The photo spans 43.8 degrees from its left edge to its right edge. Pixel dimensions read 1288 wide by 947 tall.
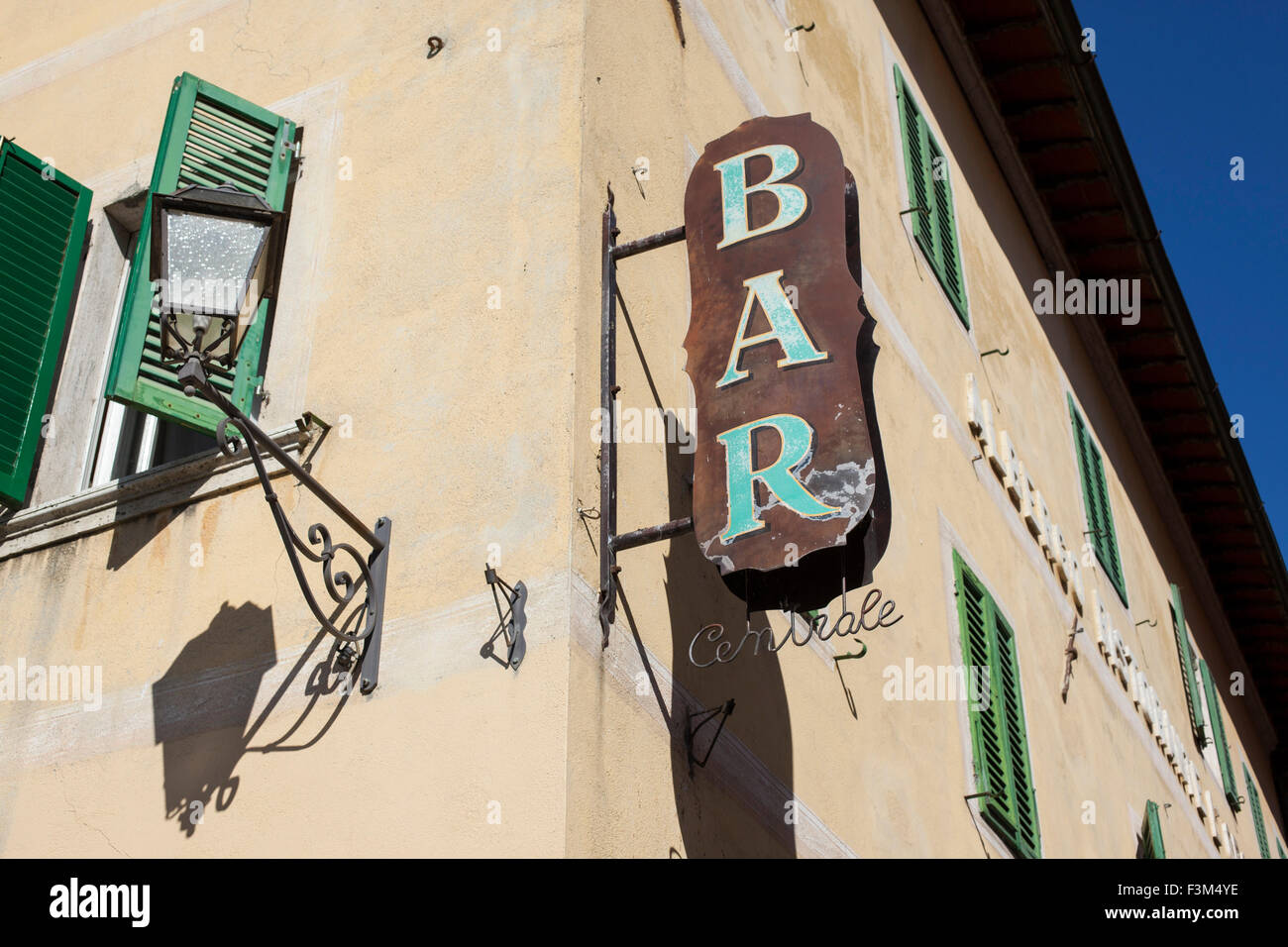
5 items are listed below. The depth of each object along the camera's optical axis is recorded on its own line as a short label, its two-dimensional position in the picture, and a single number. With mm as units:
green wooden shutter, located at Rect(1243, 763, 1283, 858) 18078
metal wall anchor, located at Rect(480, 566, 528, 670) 5125
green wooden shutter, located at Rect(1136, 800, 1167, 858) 11234
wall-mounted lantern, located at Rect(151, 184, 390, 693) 5223
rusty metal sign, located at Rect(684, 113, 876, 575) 5156
